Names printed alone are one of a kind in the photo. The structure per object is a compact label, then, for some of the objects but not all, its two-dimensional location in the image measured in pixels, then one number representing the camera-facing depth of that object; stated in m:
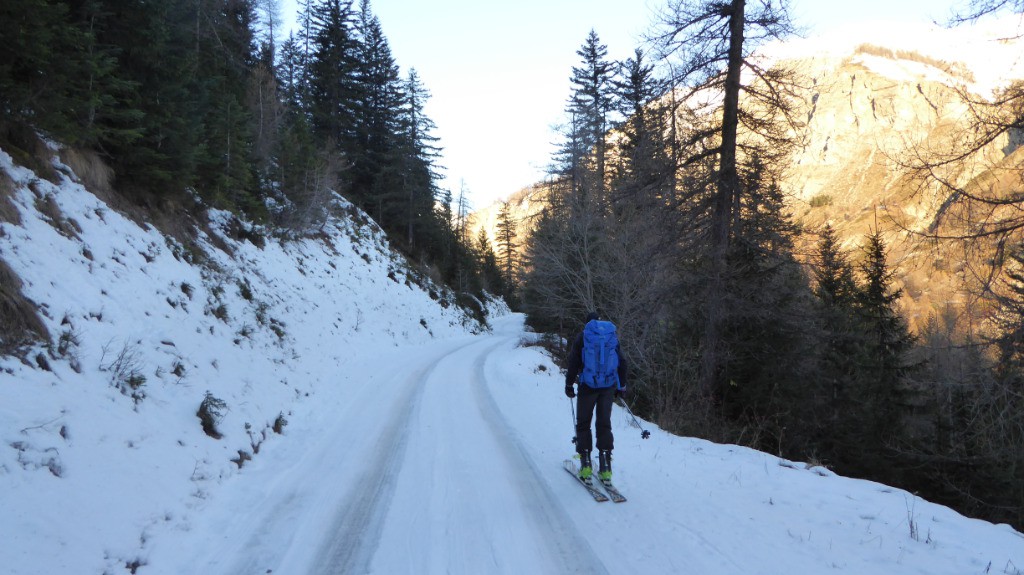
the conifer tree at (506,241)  58.34
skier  5.37
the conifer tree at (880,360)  17.69
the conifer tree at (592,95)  26.00
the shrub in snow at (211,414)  6.36
